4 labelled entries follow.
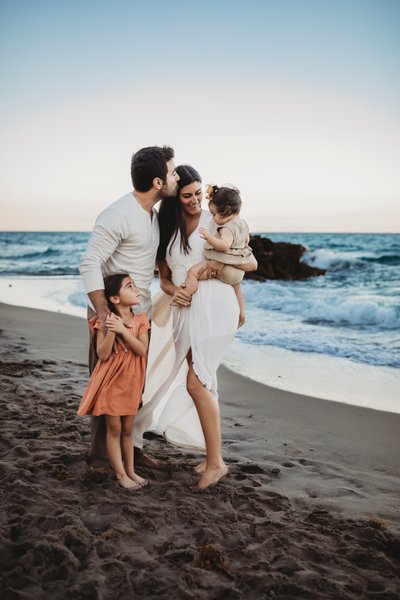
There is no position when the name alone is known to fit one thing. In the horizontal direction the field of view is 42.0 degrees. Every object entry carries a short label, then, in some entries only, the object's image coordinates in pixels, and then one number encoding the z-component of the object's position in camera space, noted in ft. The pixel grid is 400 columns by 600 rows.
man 10.66
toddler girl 11.25
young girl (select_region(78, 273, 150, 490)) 10.61
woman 11.51
